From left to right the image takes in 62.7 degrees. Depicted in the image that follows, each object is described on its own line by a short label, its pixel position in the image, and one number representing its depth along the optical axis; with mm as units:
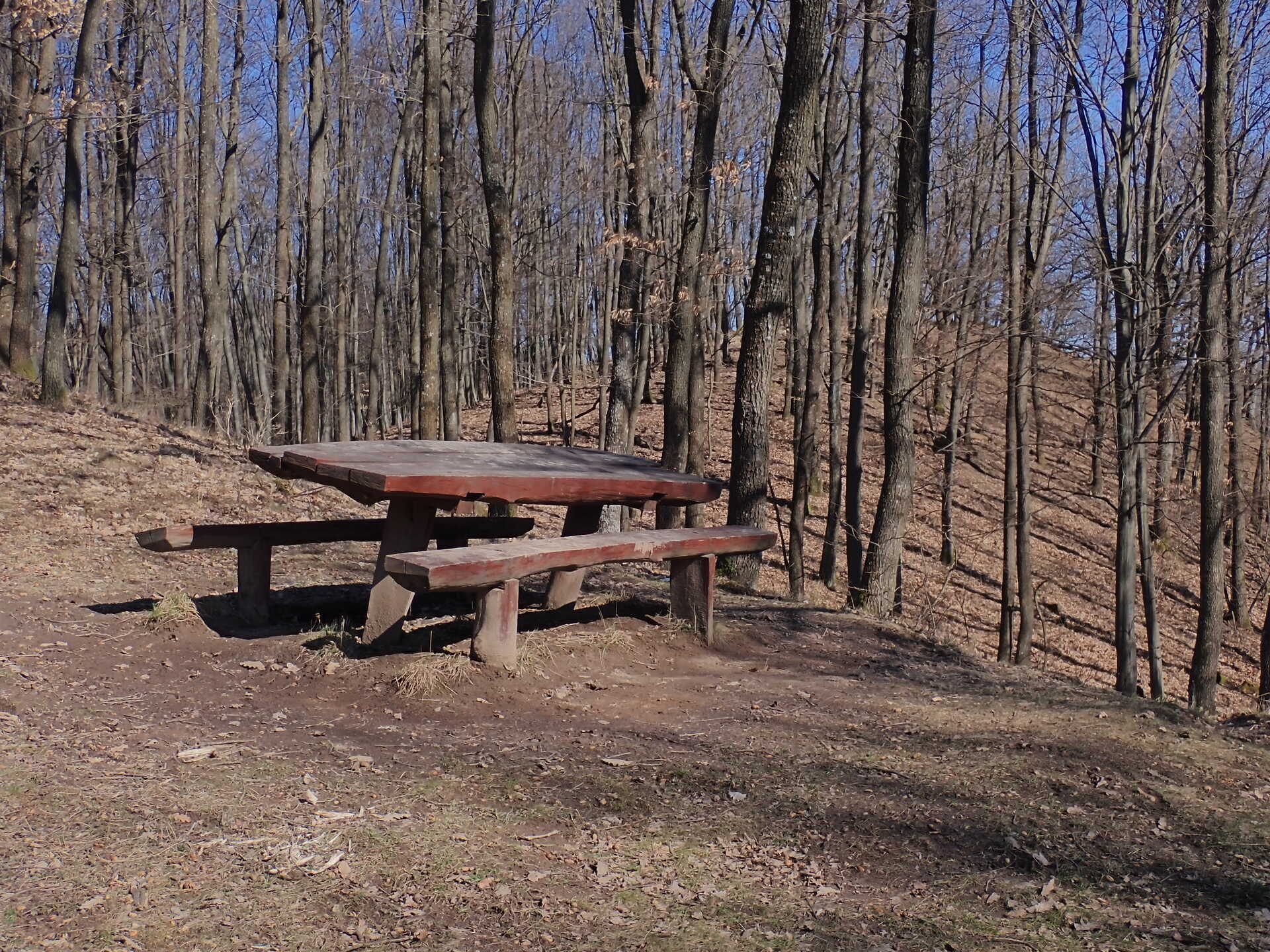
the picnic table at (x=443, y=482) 5566
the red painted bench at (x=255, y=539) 6277
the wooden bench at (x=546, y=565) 5105
